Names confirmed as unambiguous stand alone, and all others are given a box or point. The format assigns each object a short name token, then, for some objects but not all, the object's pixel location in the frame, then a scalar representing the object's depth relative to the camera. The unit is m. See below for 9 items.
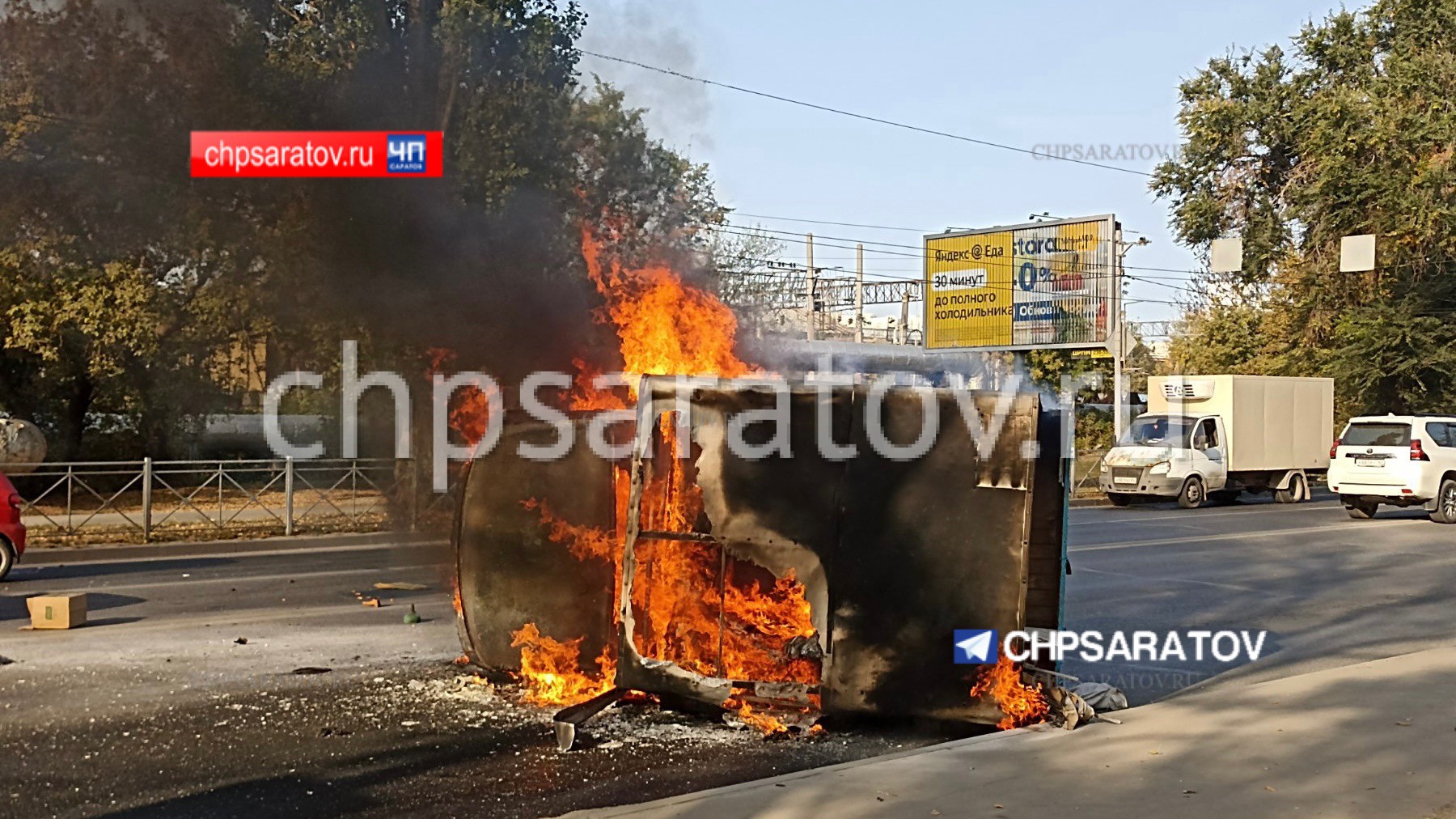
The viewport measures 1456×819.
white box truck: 27.67
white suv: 21.88
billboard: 41.81
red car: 13.77
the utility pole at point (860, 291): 52.06
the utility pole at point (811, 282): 47.66
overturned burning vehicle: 7.00
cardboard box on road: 10.44
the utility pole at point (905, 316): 51.91
